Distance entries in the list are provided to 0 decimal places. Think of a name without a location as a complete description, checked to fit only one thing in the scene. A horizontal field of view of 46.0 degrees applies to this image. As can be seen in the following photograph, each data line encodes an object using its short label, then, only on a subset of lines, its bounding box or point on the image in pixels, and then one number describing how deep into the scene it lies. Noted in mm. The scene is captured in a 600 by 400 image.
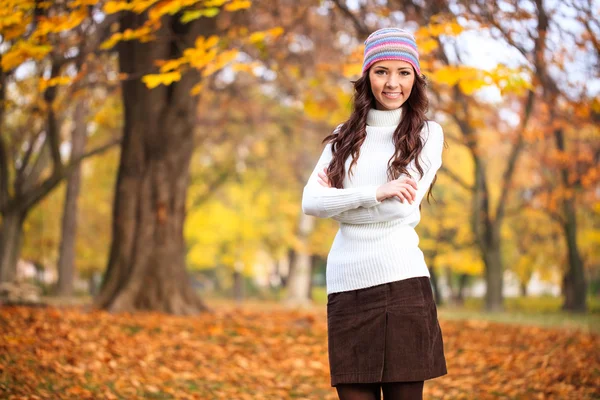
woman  3029
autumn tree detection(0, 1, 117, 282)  6750
